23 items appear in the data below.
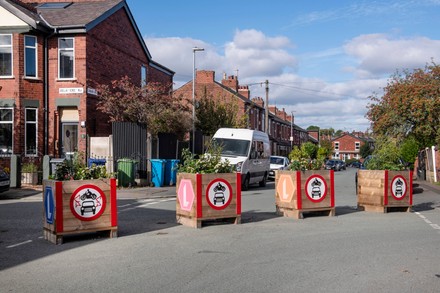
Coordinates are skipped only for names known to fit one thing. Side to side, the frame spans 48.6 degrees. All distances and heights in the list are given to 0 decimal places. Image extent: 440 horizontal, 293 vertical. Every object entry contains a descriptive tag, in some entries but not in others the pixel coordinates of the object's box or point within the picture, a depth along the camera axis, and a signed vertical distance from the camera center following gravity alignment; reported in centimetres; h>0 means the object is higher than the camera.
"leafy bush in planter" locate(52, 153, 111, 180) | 916 -18
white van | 2047 +41
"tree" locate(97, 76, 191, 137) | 2314 +264
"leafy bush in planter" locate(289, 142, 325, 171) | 1217 -9
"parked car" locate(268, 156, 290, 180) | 3078 -27
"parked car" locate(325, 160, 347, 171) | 6230 -84
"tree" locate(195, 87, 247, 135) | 3212 +291
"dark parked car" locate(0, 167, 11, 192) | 1654 -66
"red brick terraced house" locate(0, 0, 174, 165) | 2227 +374
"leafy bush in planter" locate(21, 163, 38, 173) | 2073 -25
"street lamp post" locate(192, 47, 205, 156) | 2641 +153
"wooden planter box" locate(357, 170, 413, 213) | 1310 -88
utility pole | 4188 +577
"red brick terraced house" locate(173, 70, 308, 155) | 4697 +588
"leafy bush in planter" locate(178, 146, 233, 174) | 1077 -9
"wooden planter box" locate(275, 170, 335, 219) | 1178 -84
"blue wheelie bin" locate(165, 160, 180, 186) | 2188 -57
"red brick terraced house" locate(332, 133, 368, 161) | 12269 +306
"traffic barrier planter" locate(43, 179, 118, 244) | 871 -84
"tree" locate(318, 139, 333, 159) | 9811 +292
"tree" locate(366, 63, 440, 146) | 2683 +280
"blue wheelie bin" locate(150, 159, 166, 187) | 2133 -47
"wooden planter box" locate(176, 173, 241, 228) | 1036 -83
